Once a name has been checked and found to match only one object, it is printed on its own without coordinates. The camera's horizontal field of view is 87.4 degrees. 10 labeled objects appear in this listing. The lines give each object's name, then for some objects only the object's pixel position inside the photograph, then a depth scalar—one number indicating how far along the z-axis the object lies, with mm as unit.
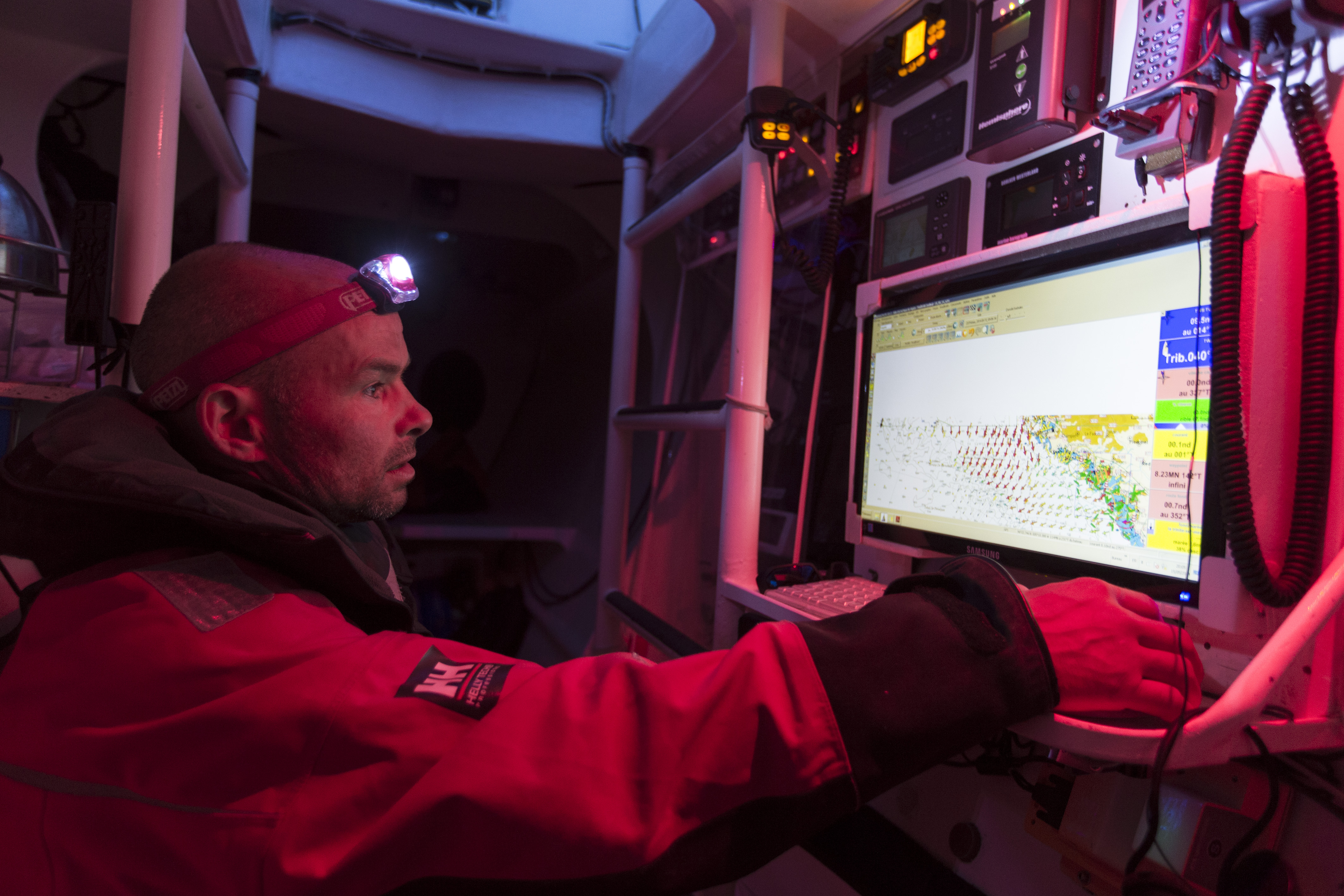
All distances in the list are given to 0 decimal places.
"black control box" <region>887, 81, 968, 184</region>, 1377
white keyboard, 1142
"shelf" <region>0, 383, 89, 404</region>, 1473
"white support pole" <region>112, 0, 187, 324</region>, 1256
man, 560
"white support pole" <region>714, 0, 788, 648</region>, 1518
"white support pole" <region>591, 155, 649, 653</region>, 2379
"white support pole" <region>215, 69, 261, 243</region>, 2205
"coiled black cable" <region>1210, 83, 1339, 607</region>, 766
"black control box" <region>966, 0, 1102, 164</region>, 1103
